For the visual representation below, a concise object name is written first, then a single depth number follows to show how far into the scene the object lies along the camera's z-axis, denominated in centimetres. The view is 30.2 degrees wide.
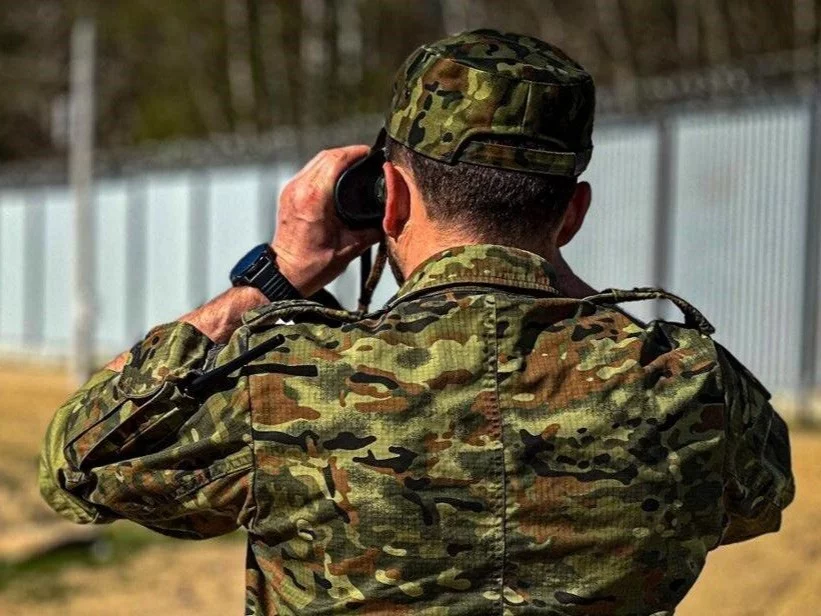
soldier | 187
